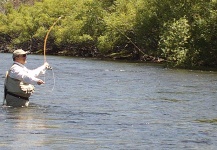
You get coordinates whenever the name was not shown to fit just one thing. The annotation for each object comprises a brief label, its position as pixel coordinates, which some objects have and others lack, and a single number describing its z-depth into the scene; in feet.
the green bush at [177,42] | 133.28
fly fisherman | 47.67
